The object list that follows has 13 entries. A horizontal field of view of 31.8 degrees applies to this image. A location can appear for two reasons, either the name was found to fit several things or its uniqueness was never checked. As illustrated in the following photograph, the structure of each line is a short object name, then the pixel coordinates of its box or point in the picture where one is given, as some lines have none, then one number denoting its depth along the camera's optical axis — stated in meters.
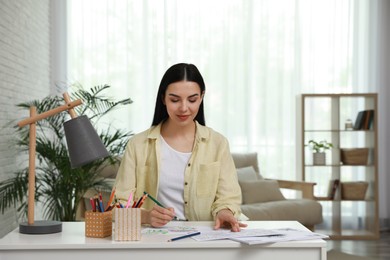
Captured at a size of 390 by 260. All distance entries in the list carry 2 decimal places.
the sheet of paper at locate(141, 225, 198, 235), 2.48
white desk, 2.25
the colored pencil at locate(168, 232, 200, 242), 2.31
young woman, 2.78
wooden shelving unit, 7.24
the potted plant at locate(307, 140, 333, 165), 7.21
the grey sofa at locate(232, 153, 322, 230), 6.26
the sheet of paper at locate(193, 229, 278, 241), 2.35
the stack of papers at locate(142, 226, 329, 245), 2.31
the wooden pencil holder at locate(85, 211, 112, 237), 2.38
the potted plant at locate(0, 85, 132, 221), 5.33
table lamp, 2.42
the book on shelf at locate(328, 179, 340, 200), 7.27
